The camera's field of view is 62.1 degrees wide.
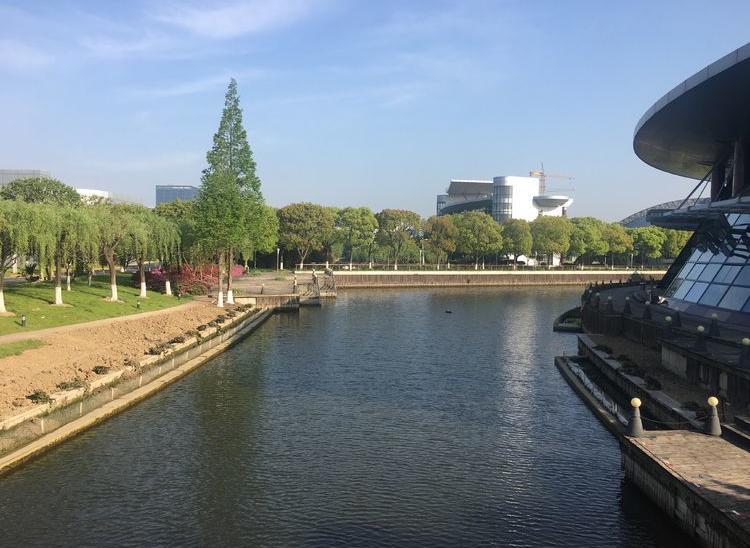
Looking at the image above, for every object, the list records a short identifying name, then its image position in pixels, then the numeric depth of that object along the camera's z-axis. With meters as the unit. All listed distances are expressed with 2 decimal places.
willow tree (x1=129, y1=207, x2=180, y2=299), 64.25
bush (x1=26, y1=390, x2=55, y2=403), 28.22
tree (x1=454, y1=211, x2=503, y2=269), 153.12
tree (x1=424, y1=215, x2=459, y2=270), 151.38
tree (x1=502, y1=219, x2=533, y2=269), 159.50
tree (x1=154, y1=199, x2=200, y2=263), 77.75
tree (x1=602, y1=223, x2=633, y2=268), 171.00
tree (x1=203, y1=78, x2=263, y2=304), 74.79
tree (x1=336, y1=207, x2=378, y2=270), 142.00
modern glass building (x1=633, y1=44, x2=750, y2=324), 40.28
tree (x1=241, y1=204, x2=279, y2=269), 77.00
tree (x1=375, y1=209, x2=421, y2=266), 147.50
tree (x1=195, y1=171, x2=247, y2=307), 71.69
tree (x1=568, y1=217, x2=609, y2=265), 166.62
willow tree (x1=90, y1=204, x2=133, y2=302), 58.84
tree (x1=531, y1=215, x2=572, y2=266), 161.50
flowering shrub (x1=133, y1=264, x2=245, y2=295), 77.00
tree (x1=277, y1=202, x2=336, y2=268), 134.38
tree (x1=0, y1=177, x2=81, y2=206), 110.94
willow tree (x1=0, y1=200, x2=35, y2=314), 44.44
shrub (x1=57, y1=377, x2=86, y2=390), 30.89
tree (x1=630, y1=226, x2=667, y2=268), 172.50
